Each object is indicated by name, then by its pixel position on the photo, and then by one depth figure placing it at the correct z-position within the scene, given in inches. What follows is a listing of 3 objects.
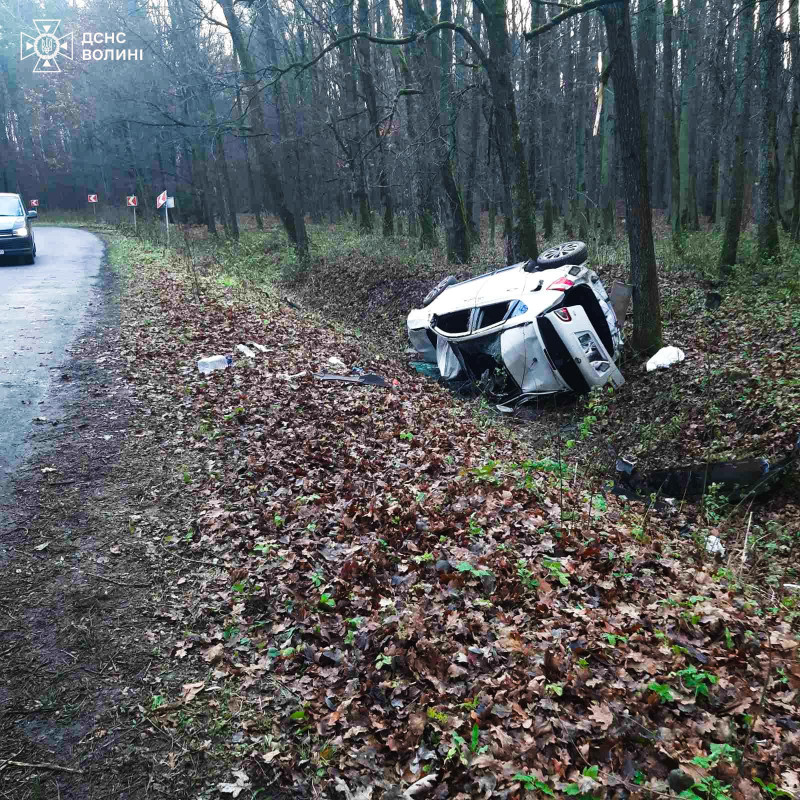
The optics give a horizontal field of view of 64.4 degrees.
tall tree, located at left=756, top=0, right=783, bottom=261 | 504.4
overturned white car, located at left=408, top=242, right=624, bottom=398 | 399.5
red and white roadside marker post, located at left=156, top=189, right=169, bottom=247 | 697.6
